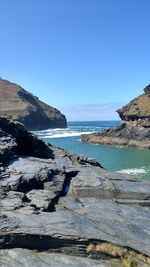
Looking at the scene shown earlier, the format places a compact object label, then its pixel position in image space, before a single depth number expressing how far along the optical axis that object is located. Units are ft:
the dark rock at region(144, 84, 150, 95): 231.91
